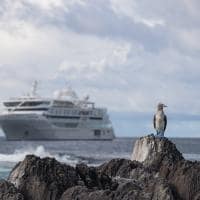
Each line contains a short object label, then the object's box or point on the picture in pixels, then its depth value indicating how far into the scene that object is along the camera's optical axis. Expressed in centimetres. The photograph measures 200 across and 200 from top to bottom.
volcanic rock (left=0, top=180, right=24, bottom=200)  1645
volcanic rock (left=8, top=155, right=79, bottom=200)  1723
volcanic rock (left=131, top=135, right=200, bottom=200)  1902
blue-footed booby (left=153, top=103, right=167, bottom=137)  2362
